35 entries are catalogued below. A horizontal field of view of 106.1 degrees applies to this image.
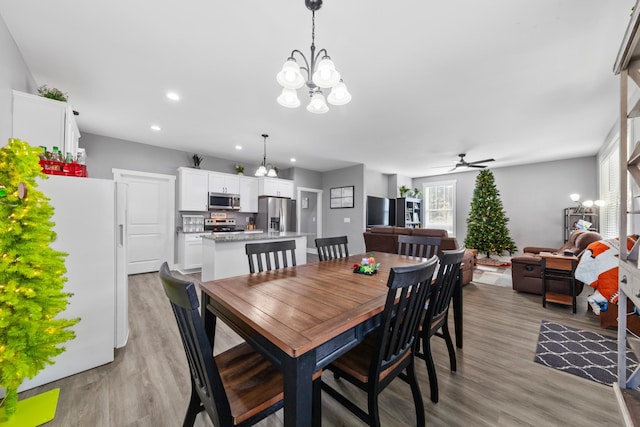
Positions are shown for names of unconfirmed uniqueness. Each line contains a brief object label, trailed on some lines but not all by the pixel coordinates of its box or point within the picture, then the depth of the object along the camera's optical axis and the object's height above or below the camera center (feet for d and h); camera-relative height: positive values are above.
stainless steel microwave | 17.54 +1.07
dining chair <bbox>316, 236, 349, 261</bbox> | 7.97 -1.12
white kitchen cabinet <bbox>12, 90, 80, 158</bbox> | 6.73 +2.76
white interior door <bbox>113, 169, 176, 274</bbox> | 15.21 -0.25
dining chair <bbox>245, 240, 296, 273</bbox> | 6.15 -0.93
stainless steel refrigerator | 19.08 +0.11
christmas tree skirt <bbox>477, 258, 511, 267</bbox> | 18.56 -3.65
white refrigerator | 5.85 -1.26
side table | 9.91 -2.43
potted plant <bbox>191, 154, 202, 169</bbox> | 17.29 +3.89
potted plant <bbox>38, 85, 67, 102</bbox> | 7.41 +3.72
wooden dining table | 2.78 -1.45
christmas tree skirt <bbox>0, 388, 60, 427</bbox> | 4.56 -3.93
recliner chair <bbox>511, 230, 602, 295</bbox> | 11.33 -2.61
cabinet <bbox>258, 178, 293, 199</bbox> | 19.84 +2.41
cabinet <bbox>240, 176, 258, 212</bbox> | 19.20 +1.74
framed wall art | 22.29 +1.75
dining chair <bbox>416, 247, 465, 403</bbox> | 4.83 -1.87
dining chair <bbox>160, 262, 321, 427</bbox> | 2.77 -2.46
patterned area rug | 6.12 -3.90
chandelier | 4.66 +2.76
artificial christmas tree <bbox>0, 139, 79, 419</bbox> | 3.99 -1.08
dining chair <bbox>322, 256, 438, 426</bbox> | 3.55 -2.35
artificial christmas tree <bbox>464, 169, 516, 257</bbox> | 19.79 -0.46
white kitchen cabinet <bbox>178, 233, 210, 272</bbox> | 15.79 -2.39
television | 22.15 +0.48
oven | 17.84 -0.75
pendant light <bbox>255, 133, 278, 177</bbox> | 13.87 +2.60
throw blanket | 7.66 -1.79
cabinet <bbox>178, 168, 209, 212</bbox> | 16.37 +1.76
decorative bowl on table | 5.85 -1.29
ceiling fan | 16.87 +3.68
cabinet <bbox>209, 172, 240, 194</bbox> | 17.61 +2.42
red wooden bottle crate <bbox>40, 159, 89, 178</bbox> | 5.85 +1.18
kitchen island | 11.18 -1.93
